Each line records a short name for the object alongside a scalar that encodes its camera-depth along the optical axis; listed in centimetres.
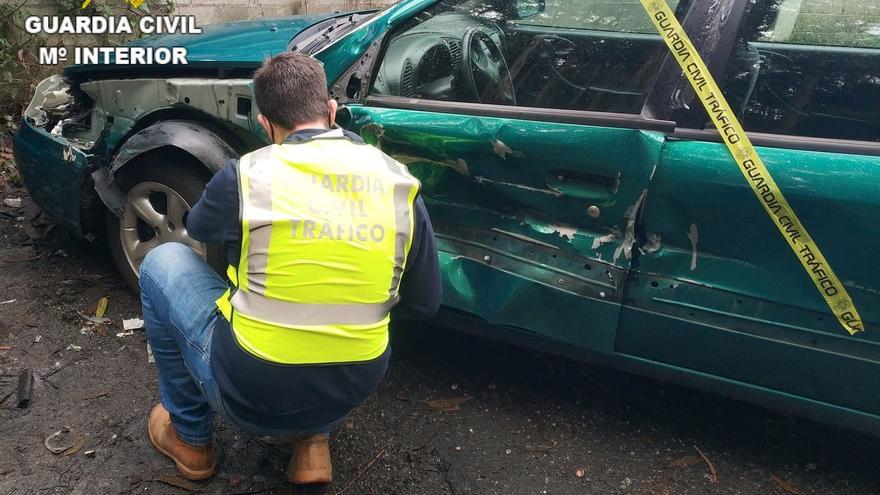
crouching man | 152
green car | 186
